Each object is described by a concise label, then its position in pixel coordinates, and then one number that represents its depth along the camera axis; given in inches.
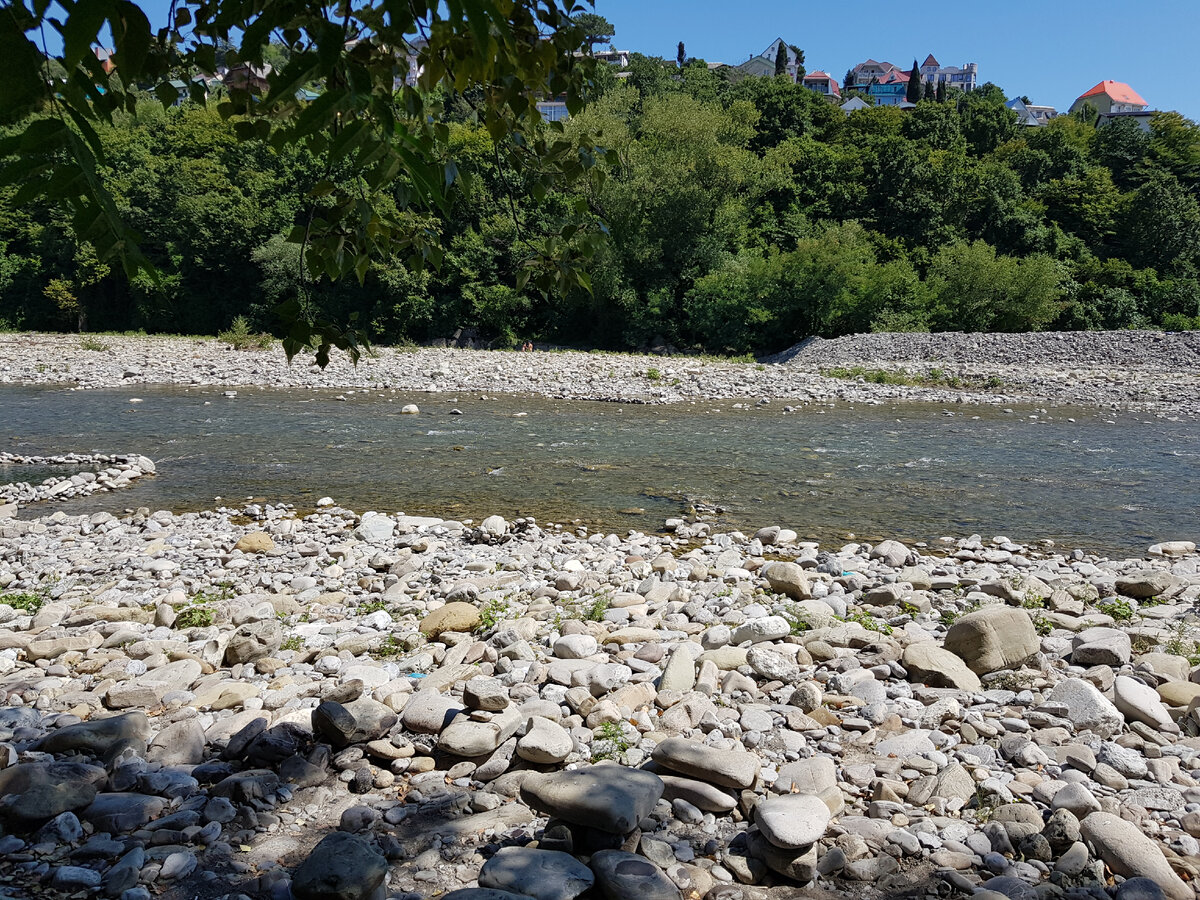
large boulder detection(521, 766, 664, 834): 103.3
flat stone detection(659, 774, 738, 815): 115.0
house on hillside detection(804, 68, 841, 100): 4202.8
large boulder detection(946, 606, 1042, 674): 163.9
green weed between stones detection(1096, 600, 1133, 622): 209.5
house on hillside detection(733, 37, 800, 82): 3823.8
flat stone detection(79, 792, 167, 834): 107.4
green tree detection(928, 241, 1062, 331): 1325.0
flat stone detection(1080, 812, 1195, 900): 95.7
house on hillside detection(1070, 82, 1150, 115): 3750.0
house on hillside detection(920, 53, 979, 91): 5334.6
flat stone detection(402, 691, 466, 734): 136.6
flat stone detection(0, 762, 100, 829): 105.4
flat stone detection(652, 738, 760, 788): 117.6
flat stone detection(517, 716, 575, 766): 125.0
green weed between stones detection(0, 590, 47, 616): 220.5
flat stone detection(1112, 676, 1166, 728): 136.9
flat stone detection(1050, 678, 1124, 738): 136.1
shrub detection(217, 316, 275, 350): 1123.3
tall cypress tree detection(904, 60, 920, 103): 3358.8
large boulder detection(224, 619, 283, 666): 177.5
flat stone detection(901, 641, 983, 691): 157.6
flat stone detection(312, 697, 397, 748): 132.0
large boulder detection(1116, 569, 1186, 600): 228.4
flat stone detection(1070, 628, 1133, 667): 165.8
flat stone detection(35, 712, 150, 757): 126.3
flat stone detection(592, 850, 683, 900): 93.3
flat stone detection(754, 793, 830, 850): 102.0
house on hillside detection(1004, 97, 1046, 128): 4315.9
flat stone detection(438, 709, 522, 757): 128.5
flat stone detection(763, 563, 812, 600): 226.1
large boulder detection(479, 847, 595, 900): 92.0
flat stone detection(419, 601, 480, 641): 196.5
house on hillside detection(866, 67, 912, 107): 4315.9
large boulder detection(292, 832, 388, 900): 90.0
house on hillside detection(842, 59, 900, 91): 4793.3
